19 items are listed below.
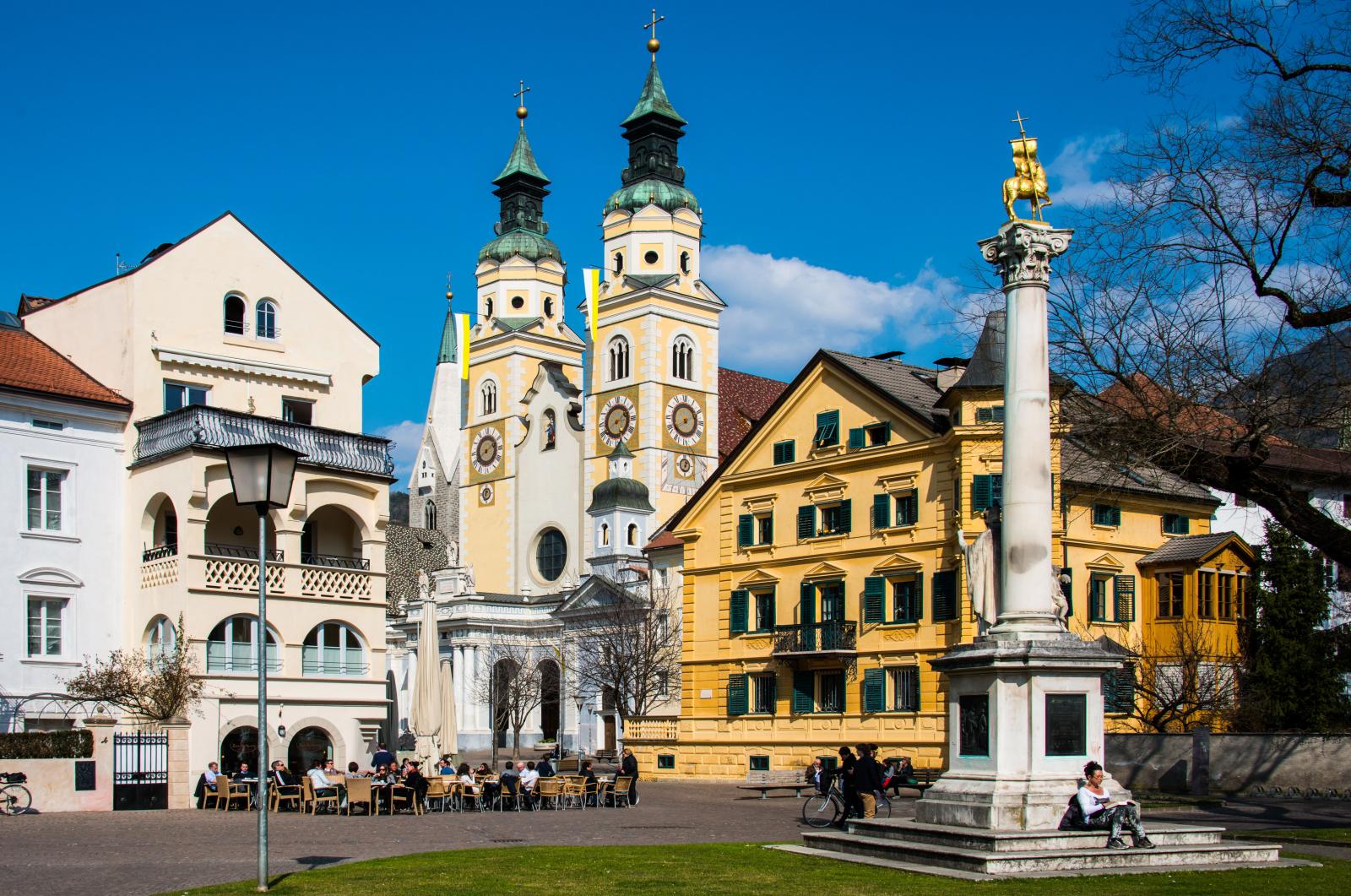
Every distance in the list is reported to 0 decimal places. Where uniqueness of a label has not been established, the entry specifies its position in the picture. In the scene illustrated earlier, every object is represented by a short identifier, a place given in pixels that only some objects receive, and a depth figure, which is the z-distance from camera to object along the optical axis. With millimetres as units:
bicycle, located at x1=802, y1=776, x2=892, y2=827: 25703
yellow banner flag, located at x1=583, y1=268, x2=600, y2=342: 89875
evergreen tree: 43031
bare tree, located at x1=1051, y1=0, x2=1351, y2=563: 21828
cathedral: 80312
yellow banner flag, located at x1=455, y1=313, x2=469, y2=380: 99562
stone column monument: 19438
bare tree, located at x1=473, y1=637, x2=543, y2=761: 73938
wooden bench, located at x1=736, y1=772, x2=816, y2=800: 38469
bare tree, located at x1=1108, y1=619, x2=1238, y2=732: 43031
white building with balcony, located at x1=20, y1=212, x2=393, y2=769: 36781
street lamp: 17266
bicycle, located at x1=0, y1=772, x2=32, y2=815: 29094
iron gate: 31609
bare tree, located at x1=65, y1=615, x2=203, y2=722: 34219
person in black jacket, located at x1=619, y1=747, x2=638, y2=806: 33844
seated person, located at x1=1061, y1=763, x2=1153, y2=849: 18438
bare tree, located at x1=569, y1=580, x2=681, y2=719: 64000
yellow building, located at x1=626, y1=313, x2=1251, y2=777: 43406
